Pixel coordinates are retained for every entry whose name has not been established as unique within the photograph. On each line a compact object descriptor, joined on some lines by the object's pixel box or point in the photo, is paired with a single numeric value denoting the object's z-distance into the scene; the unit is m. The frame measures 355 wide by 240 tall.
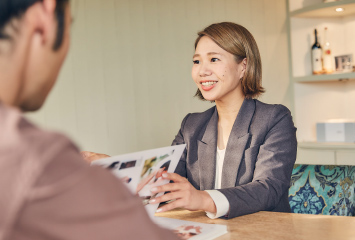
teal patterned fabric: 1.78
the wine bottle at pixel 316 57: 3.67
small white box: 3.46
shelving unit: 3.74
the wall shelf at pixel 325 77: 3.47
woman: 1.71
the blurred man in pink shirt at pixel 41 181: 0.40
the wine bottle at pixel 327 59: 3.67
